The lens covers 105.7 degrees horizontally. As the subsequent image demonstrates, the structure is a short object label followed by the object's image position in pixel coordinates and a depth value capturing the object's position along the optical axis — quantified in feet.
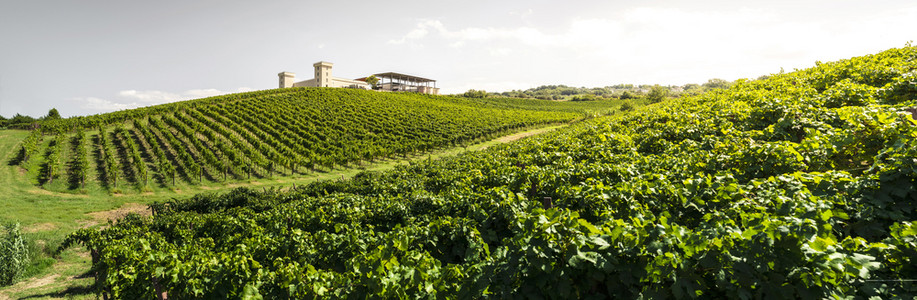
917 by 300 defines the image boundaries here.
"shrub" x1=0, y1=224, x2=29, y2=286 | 38.17
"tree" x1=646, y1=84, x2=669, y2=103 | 208.13
